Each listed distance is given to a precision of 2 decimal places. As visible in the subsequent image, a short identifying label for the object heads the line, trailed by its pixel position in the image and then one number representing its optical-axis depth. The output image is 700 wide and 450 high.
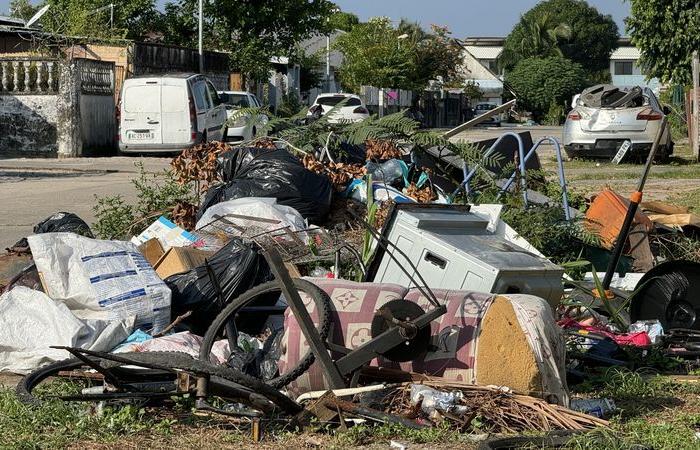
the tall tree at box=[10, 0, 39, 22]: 52.76
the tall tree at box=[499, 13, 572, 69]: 106.31
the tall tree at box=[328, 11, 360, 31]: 96.94
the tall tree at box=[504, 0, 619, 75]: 116.94
